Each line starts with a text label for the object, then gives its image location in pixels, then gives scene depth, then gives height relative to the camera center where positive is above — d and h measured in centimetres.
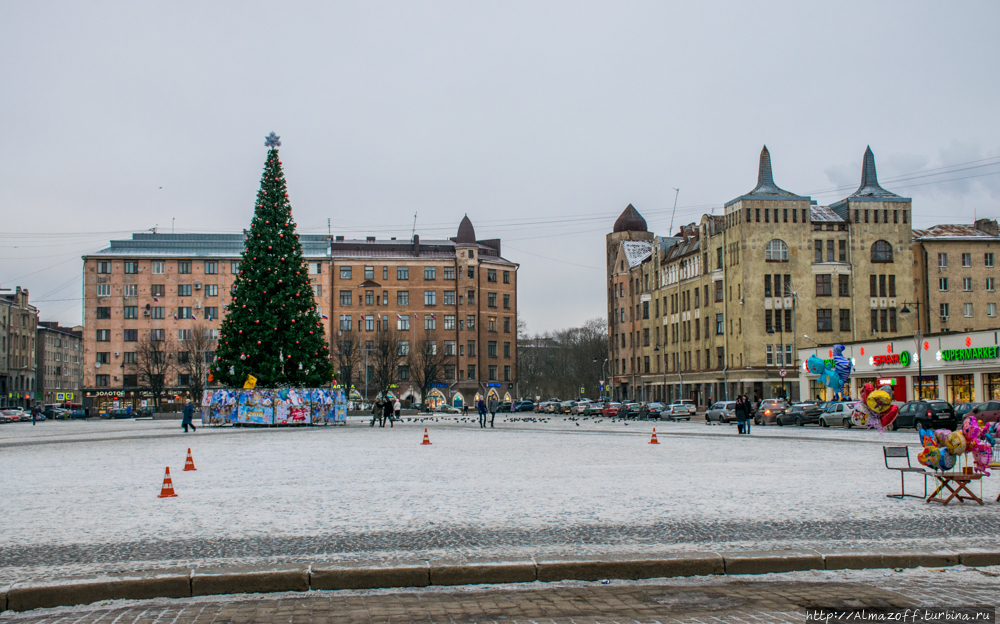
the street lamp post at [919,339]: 4781 +93
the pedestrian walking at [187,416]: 4250 -253
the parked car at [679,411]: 6241 -371
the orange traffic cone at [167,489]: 1401 -195
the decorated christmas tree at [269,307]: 4769 +288
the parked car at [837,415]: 4597 -303
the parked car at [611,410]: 7248 -417
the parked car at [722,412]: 5606 -346
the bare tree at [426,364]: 9400 -43
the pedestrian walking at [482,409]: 4598 -253
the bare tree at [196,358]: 8738 +44
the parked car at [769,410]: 5241 -309
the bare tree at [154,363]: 8756 -2
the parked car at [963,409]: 4084 -248
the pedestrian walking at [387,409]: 4591 -247
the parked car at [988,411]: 3744 -241
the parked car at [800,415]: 4934 -320
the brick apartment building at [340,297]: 9931 +729
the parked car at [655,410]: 6525 -377
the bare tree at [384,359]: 9238 +14
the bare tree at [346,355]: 9139 +60
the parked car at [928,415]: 3900 -265
